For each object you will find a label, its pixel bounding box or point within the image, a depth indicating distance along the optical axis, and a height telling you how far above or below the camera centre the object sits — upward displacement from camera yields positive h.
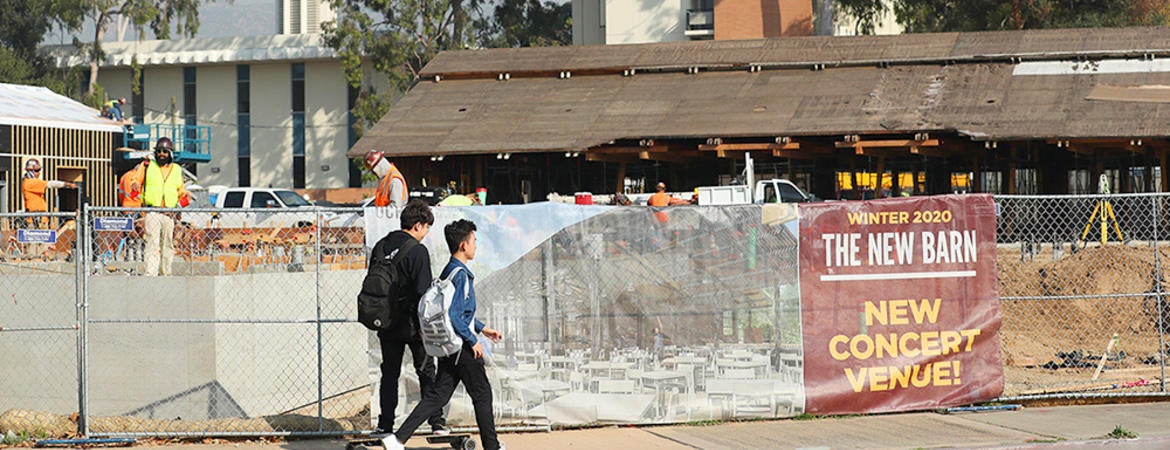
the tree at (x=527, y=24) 62.47 +10.86
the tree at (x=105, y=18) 62.09 +11.70
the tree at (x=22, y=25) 68.19 +12.18
